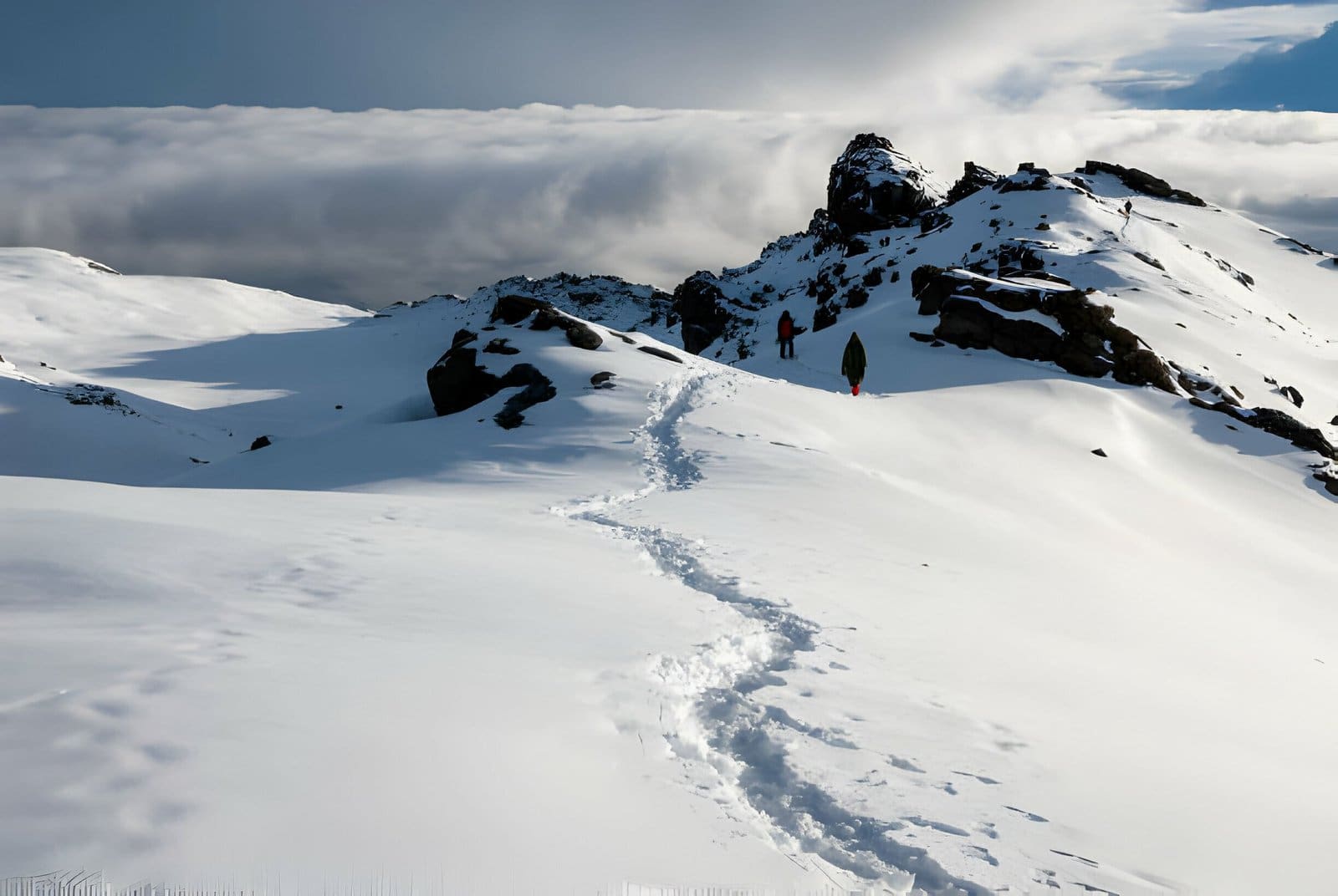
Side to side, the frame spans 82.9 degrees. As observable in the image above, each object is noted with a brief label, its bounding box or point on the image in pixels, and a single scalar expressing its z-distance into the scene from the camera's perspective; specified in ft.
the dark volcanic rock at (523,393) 74.79
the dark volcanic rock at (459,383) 88.74
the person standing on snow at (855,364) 96.73
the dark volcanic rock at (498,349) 93.09
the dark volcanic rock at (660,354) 99.86
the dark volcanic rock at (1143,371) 110.73
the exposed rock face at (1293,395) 119.03
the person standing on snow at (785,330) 124.16
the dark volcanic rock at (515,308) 104.83
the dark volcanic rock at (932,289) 133.90
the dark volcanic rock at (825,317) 185.37
